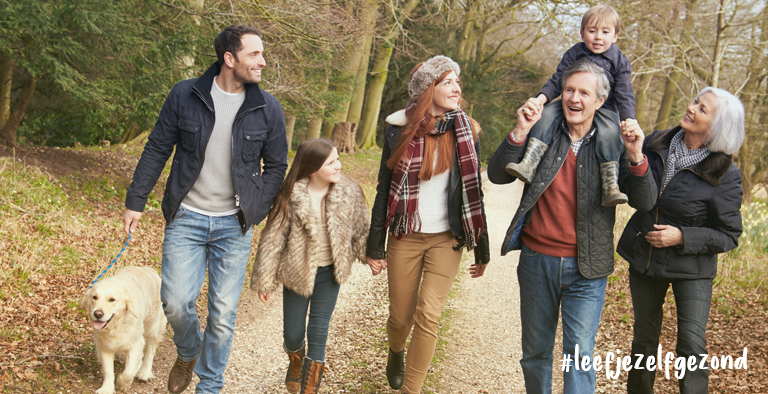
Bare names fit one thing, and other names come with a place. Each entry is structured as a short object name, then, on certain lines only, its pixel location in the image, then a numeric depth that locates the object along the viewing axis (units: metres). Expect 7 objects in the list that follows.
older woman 3.53
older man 3.18
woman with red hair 3.70
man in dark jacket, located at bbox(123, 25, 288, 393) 3.52
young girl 3.66
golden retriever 3.66
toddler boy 3.15
